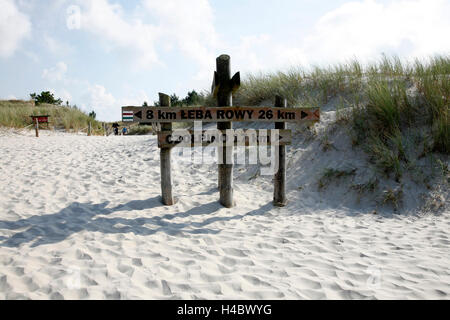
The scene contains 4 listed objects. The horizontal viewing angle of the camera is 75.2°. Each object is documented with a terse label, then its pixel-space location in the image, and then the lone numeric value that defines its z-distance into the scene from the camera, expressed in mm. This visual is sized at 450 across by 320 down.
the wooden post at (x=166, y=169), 4902
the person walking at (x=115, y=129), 23073
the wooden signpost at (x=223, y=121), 4645
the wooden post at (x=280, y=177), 5227
